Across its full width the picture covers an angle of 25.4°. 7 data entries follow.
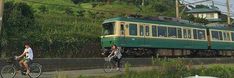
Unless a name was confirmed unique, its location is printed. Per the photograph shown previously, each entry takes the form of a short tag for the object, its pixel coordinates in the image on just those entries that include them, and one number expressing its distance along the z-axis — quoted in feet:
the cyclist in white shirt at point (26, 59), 63.93
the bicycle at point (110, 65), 78.10
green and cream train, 104.17
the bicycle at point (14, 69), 61.72
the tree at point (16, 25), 88.31
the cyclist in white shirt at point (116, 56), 79.22
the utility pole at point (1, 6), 41.34
